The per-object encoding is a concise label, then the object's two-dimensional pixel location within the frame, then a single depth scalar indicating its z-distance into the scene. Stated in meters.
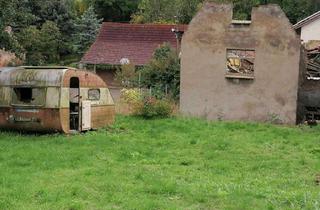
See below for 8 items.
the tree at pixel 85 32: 59.03
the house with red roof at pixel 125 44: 44.34
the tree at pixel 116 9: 73.31
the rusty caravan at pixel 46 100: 16.42
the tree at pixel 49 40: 51.81
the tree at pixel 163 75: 29.48
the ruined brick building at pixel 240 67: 23.97
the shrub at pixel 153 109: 21.69
